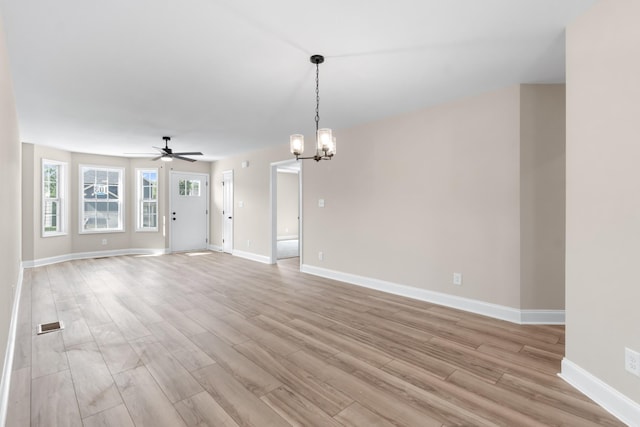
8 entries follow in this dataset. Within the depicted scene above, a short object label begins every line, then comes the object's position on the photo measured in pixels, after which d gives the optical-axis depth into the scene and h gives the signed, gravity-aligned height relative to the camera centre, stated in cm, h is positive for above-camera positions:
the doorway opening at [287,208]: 1041 +22
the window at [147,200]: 765 +37
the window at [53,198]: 621 +35
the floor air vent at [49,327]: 292 -114
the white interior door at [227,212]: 766 +6
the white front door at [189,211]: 786 +8
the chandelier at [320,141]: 262 +68
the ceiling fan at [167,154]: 514 +105
